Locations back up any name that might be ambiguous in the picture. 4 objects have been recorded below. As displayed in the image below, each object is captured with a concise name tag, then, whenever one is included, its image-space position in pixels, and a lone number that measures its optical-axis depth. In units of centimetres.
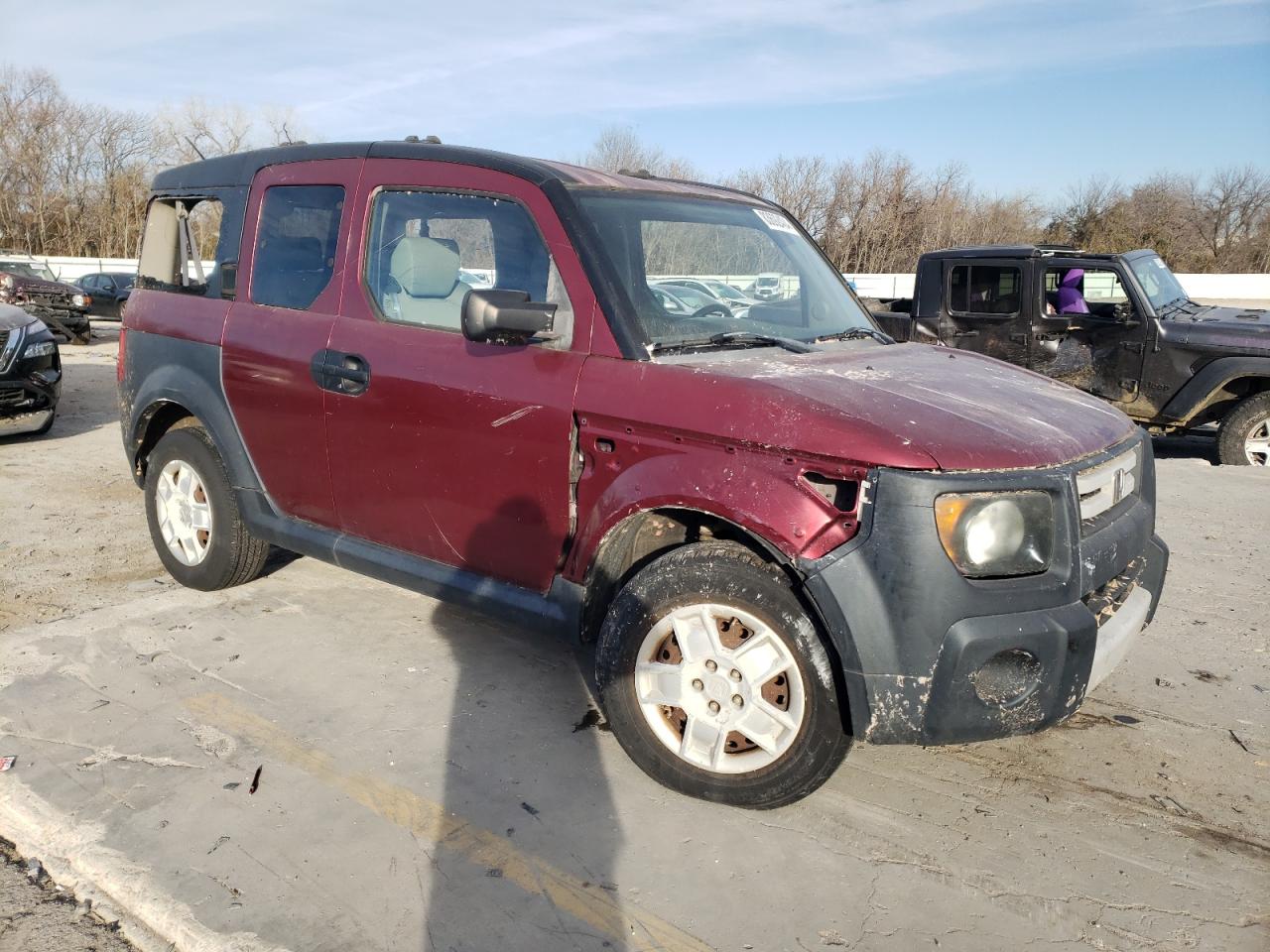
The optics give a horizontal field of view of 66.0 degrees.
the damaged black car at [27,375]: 815
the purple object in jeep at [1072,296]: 902
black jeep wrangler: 836
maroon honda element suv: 271
